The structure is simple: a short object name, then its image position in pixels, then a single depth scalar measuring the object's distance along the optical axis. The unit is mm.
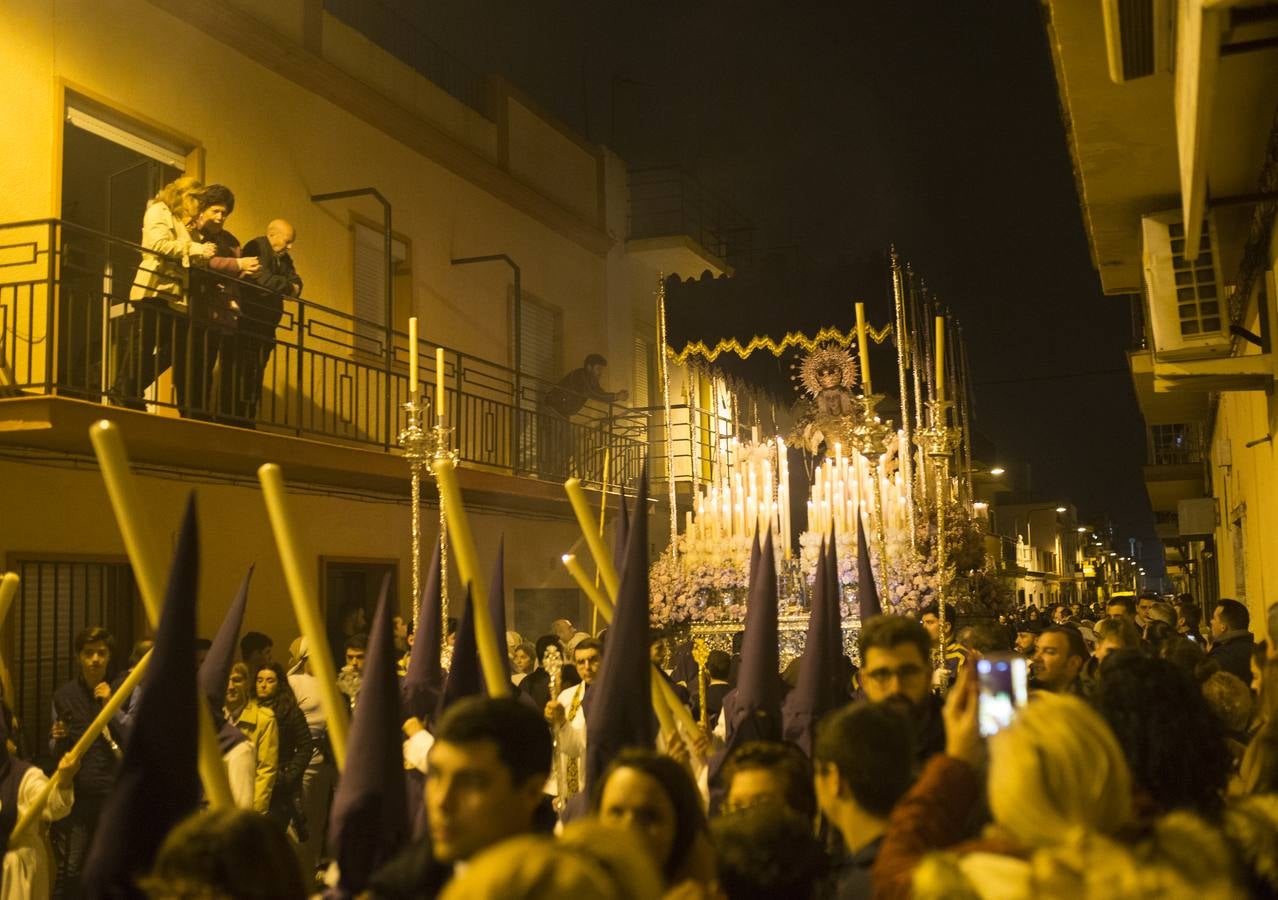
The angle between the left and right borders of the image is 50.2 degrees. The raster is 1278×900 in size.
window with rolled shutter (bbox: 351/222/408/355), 15480
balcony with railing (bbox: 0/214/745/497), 10359
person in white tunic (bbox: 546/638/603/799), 7652
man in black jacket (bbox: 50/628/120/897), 6953
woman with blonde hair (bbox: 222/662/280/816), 8039
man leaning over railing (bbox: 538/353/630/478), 18391
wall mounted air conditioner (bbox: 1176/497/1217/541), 18984
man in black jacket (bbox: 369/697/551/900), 2850
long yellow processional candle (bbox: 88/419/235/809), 3074
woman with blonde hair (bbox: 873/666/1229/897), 2217
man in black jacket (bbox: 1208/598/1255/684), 7609
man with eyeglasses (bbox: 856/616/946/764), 4363
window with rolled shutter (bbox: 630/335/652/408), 22922
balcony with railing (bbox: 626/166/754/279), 22141
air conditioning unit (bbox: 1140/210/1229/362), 9000
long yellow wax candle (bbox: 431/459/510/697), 3577
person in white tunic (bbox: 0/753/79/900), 5672
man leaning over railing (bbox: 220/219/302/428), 11625
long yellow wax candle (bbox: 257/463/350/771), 3264
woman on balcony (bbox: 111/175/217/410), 10547
